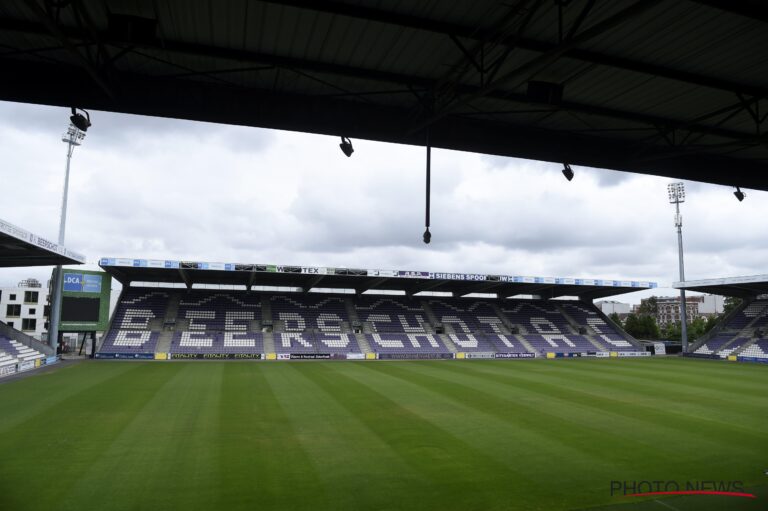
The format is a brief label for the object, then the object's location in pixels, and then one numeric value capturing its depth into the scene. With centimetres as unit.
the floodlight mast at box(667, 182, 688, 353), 4766
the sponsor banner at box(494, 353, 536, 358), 4241
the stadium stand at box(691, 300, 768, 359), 4231
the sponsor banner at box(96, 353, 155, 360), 3497
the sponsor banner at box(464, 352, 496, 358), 4163
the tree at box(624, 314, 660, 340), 6347
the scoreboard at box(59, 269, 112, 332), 3409
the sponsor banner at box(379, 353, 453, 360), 3978
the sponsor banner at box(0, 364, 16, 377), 2343
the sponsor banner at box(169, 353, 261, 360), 3584
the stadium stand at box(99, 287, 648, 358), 3859
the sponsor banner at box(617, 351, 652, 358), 4614
